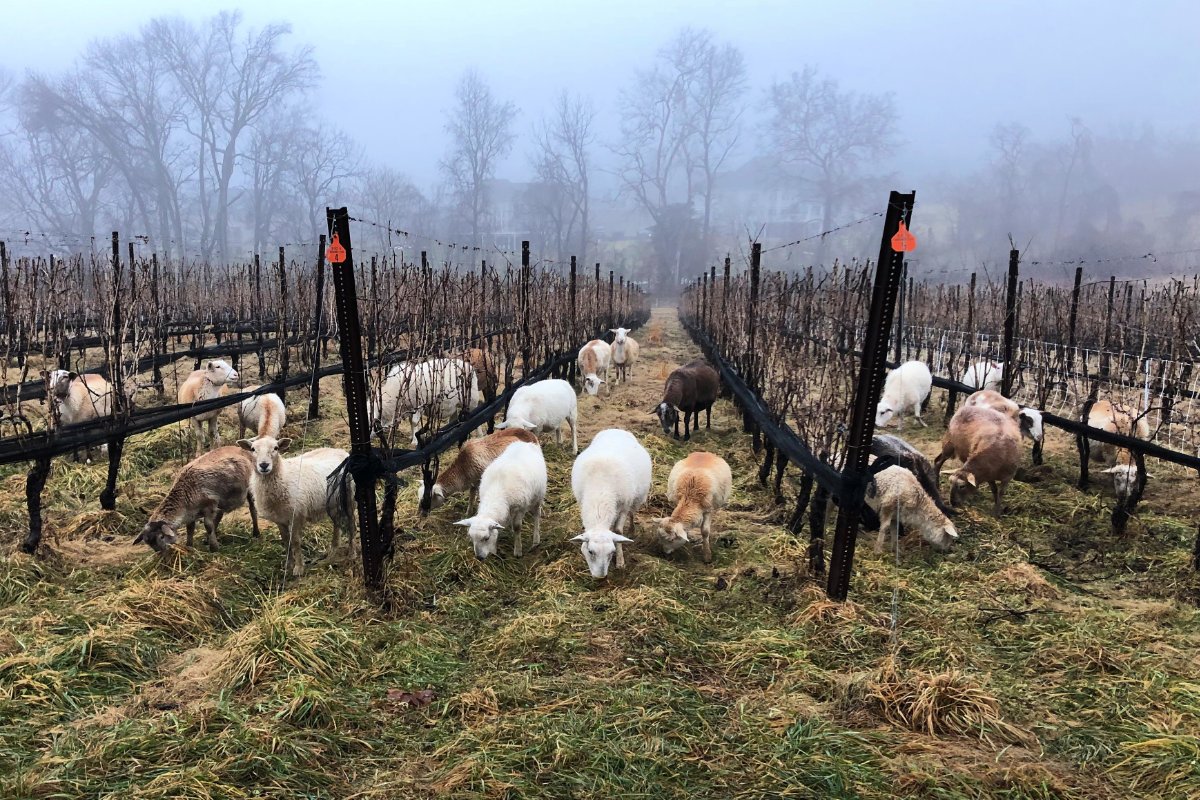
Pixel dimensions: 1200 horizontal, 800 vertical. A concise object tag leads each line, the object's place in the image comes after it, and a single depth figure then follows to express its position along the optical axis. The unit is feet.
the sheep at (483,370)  35.35
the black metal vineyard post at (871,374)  14.30
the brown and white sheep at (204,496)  18.95
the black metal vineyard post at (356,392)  15.15
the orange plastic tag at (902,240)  13.91
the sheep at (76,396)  27.09
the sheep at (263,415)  28.71
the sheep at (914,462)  23.79
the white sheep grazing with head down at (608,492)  18.70
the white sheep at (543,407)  31.94
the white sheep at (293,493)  19.04
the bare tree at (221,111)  190.08
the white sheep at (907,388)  40.40
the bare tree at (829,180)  247.70
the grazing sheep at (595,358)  53.26
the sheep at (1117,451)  24.14
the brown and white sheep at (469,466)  23.88
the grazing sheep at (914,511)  21.02
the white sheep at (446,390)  31.58
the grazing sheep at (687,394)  37.58
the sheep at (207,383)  33.35
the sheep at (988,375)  38.27
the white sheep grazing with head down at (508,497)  19.54
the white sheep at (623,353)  54.80
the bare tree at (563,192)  239.91
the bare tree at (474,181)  231.91
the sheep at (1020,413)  28.17
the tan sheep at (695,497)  20.65
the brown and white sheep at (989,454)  24.84
